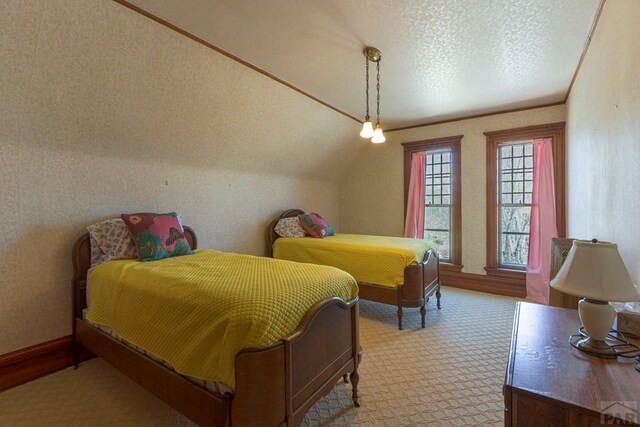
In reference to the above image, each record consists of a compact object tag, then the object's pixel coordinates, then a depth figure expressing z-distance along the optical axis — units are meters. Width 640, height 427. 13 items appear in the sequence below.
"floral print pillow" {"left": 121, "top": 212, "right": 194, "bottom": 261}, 2.36
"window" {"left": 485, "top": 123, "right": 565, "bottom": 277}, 4.06
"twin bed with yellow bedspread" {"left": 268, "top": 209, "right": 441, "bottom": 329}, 2.96
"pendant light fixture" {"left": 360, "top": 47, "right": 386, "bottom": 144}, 2.52
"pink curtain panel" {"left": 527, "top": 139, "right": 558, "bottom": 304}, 3.75
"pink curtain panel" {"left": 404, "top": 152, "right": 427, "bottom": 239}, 4.72
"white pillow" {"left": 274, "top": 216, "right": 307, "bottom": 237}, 4.07
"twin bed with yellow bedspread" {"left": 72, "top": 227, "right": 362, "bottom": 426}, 1.27
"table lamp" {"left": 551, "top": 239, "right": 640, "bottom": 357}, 1.05
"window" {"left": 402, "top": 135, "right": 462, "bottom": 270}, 4.45
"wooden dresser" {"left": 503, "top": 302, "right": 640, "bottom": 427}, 0.84
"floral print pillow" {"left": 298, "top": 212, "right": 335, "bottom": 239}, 4.06
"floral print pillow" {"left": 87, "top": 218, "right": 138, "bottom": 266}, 2.36
